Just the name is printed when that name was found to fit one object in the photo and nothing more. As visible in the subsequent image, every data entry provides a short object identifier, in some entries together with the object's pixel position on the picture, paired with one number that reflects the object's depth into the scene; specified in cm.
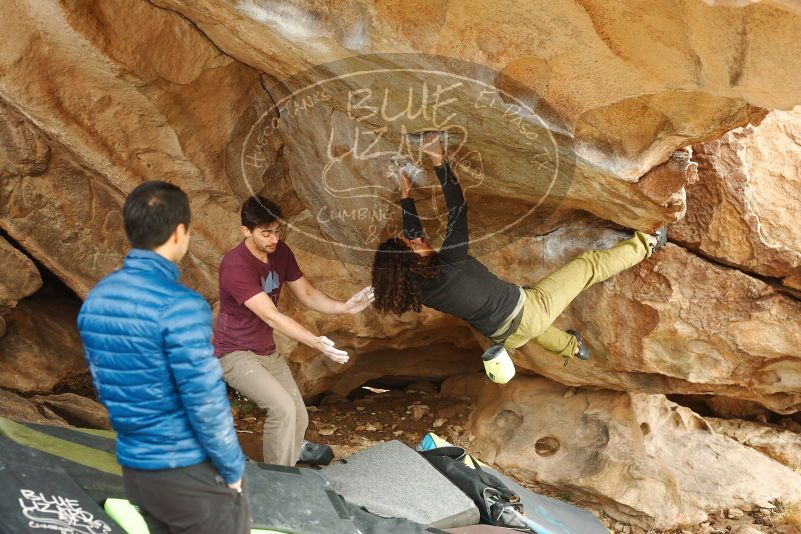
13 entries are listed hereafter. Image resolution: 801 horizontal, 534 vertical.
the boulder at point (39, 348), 502
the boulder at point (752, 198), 421
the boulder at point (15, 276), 481
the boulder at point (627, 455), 509
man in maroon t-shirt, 365
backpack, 372
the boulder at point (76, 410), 492
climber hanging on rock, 398
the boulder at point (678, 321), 441
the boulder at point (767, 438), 544
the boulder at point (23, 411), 444
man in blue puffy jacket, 222
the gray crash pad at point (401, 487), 362
